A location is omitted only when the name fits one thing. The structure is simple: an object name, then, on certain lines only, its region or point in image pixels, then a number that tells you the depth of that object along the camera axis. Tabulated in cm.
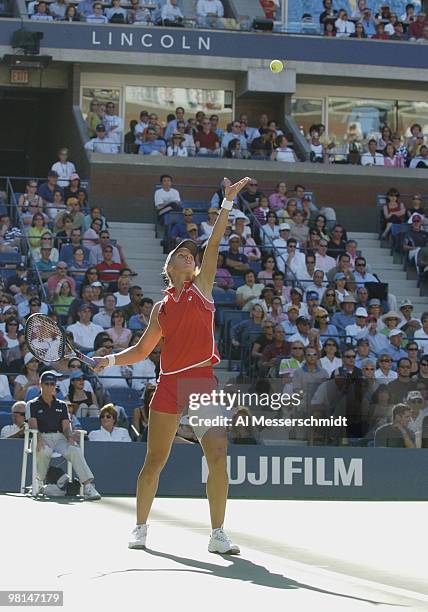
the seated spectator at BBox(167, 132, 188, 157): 2445
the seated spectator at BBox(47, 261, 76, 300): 1891
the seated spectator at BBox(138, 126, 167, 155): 2455
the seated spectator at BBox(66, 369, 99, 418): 1541
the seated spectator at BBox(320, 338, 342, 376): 1705
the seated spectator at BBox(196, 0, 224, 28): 2657
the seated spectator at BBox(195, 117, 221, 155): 2481
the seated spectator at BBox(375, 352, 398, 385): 1691
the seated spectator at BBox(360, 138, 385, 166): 2602
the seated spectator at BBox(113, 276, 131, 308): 1884
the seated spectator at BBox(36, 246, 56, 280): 1947
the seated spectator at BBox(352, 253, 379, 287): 2136
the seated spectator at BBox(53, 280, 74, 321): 1842
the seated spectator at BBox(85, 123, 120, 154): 2453
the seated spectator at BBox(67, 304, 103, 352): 1744
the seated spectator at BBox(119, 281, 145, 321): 1864
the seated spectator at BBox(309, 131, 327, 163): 2553
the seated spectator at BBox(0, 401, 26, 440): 1467
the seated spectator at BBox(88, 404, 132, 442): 1492
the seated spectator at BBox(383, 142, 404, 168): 2584
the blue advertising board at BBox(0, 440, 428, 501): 1468
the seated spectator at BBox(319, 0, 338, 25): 2670
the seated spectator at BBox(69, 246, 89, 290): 1958
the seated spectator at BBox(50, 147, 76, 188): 2294
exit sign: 2561
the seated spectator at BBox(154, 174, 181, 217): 2281
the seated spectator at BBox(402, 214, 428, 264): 2331
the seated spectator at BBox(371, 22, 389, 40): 2681
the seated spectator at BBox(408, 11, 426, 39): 2712
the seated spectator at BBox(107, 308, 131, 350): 1739
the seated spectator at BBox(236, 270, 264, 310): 1945
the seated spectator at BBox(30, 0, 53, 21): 2492
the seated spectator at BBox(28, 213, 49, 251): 2027
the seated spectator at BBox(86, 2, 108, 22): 2523
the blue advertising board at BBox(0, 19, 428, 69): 2511
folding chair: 1348
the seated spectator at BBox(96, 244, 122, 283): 1977
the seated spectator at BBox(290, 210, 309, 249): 2233
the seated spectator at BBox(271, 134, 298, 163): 2505
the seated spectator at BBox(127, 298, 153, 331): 1814
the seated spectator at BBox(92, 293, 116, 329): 1811
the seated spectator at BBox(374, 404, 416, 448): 1524
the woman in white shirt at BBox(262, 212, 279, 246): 2203
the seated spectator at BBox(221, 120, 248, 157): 2506
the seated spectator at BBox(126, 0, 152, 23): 2556
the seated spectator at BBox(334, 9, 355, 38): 2662
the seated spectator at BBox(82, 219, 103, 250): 2055
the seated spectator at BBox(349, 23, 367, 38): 2656
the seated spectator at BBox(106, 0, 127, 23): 2527
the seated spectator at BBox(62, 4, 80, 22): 2508
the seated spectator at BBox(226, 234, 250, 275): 2055
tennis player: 768
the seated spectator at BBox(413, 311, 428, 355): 1888
